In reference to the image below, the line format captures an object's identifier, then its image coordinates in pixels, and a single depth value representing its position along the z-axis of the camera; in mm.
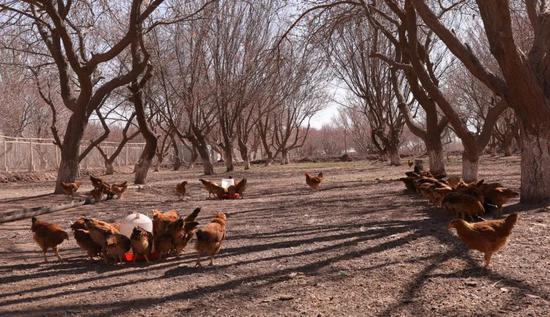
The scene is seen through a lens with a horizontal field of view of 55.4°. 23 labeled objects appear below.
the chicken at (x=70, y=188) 13680
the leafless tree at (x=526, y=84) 7809
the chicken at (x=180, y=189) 13062
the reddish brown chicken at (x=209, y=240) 5570
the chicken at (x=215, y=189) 13016
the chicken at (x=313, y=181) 14688
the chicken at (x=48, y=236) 6316
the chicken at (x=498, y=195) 7377
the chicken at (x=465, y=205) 6859
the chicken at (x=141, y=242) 5820
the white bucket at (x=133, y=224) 6727
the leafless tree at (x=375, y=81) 28969
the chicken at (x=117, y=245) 5922
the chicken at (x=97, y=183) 12996
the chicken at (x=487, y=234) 4844
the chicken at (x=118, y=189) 13312
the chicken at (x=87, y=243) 6109
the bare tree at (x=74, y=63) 13898
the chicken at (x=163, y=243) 6016
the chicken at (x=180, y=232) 6066
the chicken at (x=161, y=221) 6223
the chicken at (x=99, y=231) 6062
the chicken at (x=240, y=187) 13289
